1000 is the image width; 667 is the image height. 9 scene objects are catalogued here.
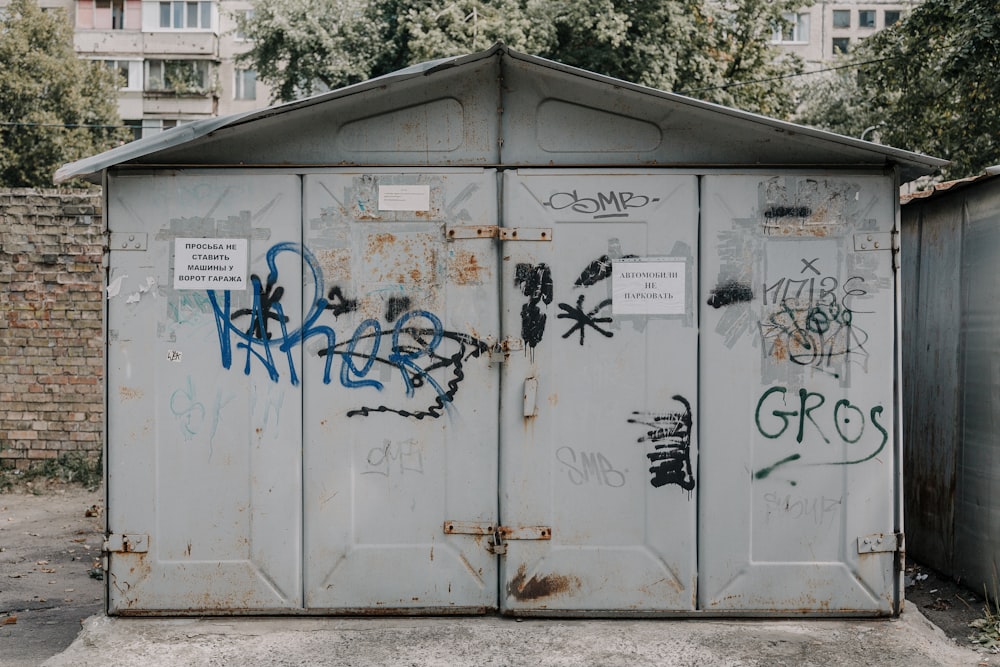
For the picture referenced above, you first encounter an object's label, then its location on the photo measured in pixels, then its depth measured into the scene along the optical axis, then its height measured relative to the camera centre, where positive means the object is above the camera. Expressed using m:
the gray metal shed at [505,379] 4.20 -0.21
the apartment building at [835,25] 39.34 +16.69
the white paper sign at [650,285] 4.20 +0.22
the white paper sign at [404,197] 4.21 +0.62
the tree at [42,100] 25.64 +6.65
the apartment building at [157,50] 34.38 +10.55
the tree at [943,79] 8.82 +2.77
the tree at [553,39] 14.98 +5.25
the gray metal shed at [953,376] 4.72 -0.23
